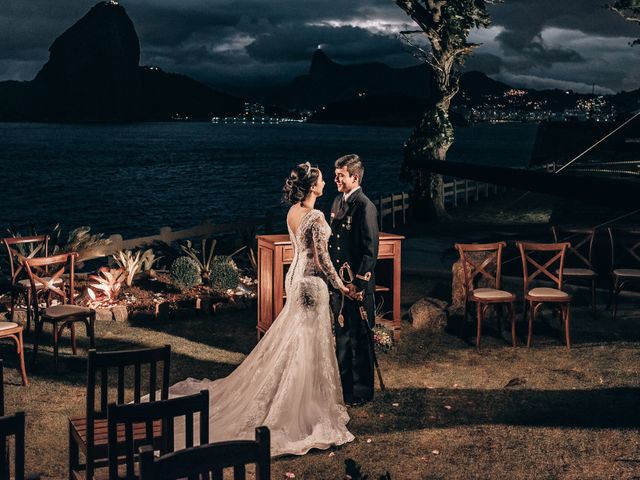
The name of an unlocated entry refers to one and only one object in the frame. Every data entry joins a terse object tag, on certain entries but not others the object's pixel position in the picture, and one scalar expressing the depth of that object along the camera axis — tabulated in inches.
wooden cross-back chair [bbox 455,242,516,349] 368.5
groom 284.0
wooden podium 351.3
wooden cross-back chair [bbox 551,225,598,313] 426.6
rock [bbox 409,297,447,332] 402.3
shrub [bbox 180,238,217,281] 477.7
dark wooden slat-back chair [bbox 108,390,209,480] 140.8
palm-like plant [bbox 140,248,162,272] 484.6
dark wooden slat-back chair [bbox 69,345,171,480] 179.6
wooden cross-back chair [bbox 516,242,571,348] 366.6
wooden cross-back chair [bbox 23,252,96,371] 333.7
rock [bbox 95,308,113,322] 418.6
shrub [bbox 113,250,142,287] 461.7
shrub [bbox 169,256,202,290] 455.8
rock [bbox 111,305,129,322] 419.5
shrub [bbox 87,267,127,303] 437.7
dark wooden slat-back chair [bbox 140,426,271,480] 105.2
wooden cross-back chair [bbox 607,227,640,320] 420.5
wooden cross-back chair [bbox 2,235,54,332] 394.6
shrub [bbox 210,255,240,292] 455.3
